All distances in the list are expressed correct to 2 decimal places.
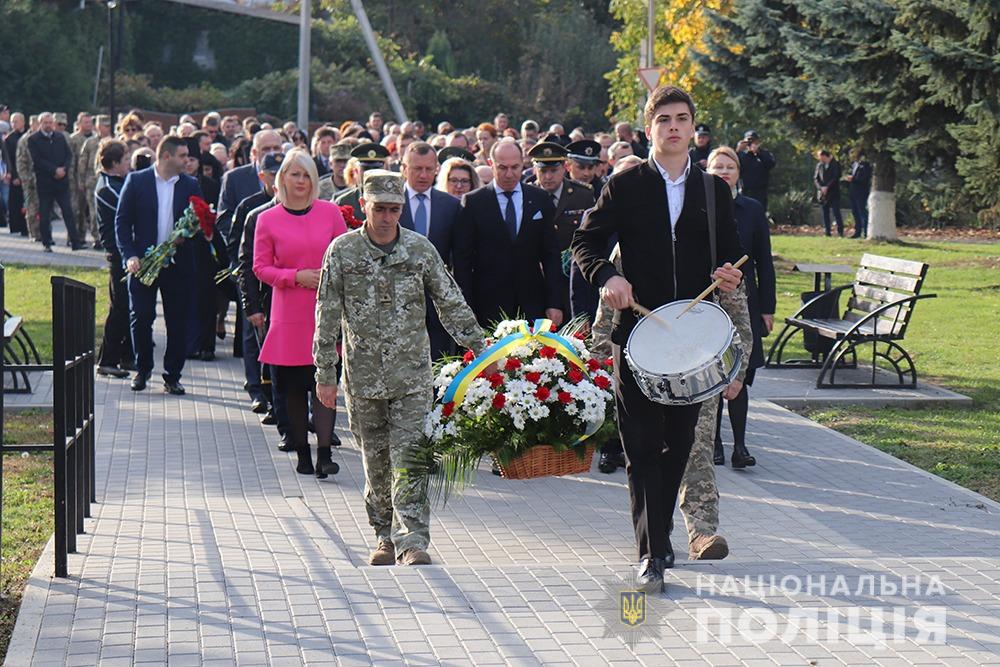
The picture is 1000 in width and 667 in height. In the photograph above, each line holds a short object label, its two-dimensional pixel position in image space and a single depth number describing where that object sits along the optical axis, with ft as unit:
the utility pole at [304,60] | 109.83
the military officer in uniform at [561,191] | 37.27
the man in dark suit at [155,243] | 43.39
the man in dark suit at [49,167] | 83.71
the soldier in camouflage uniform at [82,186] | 83.66
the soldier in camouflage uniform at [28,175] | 85.10
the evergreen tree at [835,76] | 81.20
